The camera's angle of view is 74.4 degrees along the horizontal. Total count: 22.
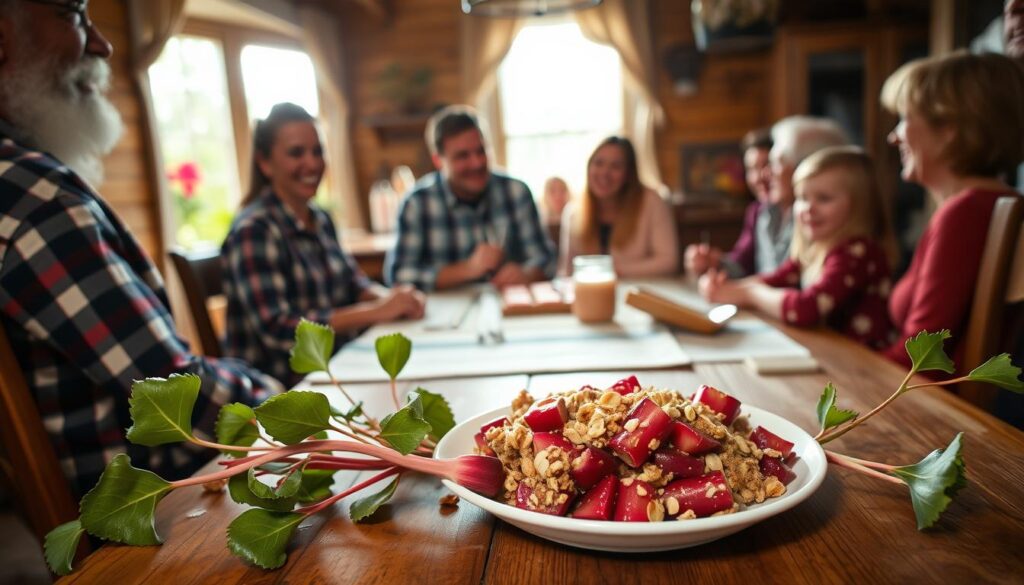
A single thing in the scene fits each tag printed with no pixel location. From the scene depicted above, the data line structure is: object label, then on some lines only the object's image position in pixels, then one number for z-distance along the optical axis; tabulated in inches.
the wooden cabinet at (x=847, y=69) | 144.5
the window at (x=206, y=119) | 141.3
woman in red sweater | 46.7
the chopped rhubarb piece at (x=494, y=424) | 26.2
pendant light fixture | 68.6
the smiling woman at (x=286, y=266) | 65.0
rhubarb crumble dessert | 20.9
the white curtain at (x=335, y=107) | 166.7
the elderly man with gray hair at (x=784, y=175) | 92.7
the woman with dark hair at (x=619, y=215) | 99.7
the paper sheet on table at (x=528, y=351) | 44.7
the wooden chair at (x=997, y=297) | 41.3
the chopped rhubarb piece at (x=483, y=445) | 24.5
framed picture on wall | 165.3
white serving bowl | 19.3
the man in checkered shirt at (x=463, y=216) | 91.7
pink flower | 141.3
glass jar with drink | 58.0
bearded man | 36.9
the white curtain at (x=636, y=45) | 164.6
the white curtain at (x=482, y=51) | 169.3
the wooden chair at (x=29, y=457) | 29.8
